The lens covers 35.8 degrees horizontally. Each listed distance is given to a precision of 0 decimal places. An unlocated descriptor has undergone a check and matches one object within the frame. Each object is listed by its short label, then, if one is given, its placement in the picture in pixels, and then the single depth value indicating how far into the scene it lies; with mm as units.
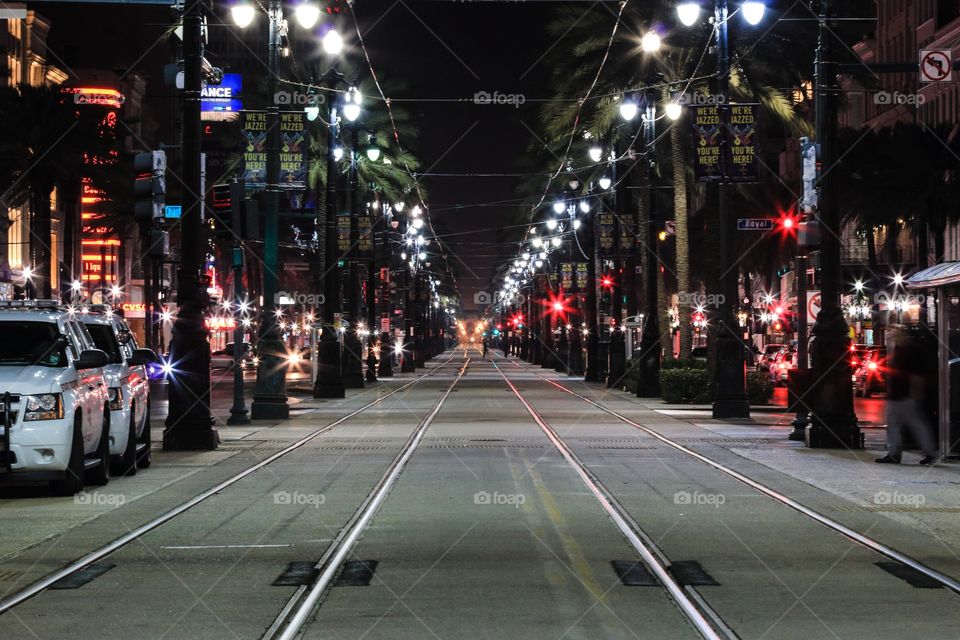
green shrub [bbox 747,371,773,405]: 40094
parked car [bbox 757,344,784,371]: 66150
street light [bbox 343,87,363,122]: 44812
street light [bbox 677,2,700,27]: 32188
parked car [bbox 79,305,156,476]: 19719
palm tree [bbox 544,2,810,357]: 42938
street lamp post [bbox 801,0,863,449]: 25250
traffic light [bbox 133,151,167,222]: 24500
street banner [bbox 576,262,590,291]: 73500
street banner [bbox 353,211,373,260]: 55531
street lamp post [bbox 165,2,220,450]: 24984
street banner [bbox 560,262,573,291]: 76188
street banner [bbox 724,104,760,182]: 31562
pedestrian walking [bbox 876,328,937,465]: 21266
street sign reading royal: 31625
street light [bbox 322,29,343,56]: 37594
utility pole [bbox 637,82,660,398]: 45000
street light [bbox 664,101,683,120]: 39469
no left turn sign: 28016
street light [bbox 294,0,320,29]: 32906
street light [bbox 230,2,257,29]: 30047
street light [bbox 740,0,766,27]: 30750
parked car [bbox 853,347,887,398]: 49938
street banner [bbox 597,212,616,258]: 55781
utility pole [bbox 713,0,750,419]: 33031
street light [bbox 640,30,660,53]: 39375
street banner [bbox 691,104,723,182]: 31688
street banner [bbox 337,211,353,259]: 54281
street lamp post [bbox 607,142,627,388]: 54500
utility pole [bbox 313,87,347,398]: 46844
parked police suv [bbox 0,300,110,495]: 16656
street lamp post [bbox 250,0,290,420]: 34219
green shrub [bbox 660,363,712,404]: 41625
